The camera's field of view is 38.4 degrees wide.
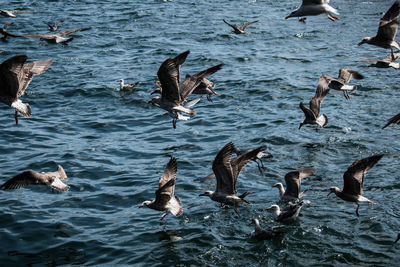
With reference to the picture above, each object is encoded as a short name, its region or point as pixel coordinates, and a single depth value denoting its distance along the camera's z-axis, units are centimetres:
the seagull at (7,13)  2166
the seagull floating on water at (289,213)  1087
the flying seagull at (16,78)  1061
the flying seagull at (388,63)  1535
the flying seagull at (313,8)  1148
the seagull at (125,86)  1807
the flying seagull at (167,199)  1058
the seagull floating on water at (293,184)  1165
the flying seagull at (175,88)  1088
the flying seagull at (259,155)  1245
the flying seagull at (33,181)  1054
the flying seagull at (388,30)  1392
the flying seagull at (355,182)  1011
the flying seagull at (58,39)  1718
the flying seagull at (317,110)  1457
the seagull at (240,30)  2191
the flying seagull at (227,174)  974
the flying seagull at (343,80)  1486
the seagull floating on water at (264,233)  1017
